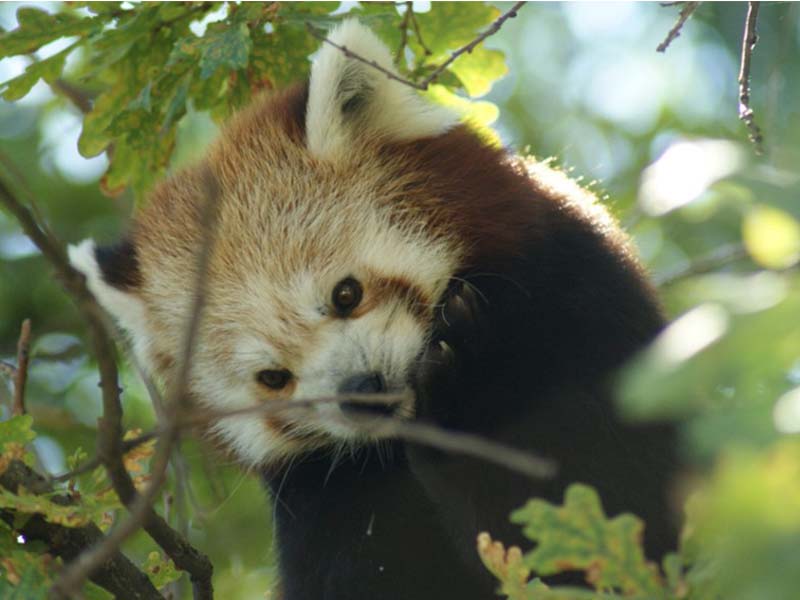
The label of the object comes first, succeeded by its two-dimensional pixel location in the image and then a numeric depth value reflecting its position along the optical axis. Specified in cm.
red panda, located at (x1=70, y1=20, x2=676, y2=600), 632
